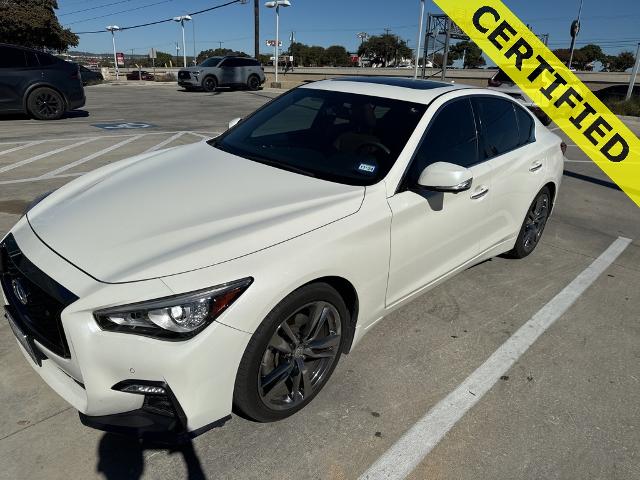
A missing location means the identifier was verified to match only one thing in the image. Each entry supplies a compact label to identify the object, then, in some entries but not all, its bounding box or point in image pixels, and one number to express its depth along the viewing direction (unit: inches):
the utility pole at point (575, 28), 1403.8
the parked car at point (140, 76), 1449.3
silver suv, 902.4
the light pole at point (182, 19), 1756.9
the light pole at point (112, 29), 1749.5
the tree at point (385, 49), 4210.1
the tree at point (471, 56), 3582.7
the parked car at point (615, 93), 749.9
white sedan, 75.4
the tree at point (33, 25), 1274.6
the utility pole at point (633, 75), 656.4
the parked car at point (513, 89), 521.3
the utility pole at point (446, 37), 743.7
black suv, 414.3
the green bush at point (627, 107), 664.9
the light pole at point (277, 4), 1130.0
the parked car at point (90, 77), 1205.5
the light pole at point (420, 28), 859.6
